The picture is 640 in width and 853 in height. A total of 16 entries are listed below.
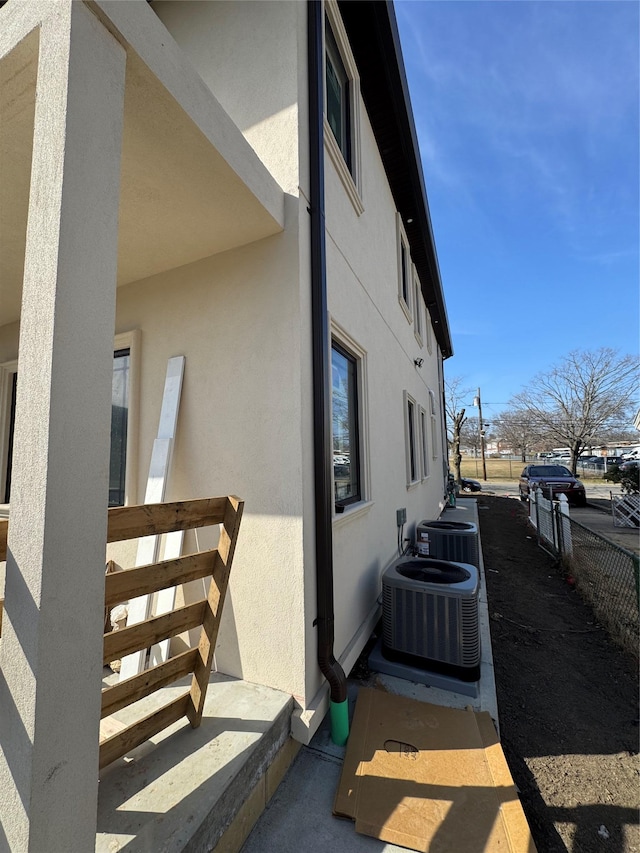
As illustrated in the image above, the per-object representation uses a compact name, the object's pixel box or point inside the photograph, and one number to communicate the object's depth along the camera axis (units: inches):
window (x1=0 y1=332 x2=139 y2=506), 124.0
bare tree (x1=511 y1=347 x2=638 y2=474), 1070.4
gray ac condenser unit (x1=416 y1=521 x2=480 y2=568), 197.8
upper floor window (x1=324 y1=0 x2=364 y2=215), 132.0
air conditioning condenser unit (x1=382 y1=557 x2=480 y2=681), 113.3
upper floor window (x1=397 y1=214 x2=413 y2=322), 249.9
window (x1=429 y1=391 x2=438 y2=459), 405.4
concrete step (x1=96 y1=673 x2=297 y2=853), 56.7
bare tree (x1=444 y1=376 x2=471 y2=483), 885.6
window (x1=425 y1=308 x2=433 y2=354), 415.3
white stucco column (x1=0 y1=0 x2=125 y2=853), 40.3
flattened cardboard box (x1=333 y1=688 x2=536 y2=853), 67.2
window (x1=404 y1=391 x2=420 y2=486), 240.0
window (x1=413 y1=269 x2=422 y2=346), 316.0
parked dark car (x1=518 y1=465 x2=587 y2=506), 570.3
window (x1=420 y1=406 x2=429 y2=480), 318.1
